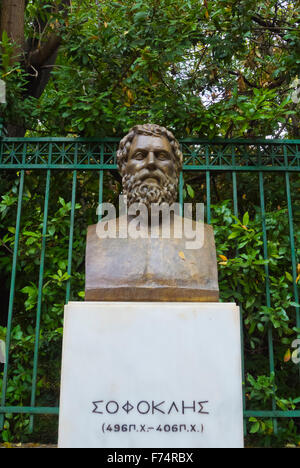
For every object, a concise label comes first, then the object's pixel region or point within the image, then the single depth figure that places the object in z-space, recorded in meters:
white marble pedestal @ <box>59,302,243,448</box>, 2.41
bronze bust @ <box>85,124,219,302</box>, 2.71
